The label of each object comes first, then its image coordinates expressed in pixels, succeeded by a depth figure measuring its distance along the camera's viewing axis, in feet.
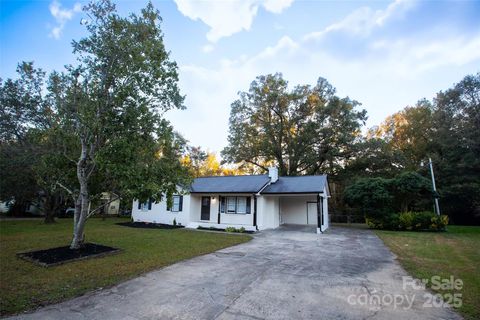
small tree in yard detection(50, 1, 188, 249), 27.86
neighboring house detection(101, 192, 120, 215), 103.99
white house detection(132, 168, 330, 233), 55.31
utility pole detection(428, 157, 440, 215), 57.65
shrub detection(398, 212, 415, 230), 55.72
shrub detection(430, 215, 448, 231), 53.93
